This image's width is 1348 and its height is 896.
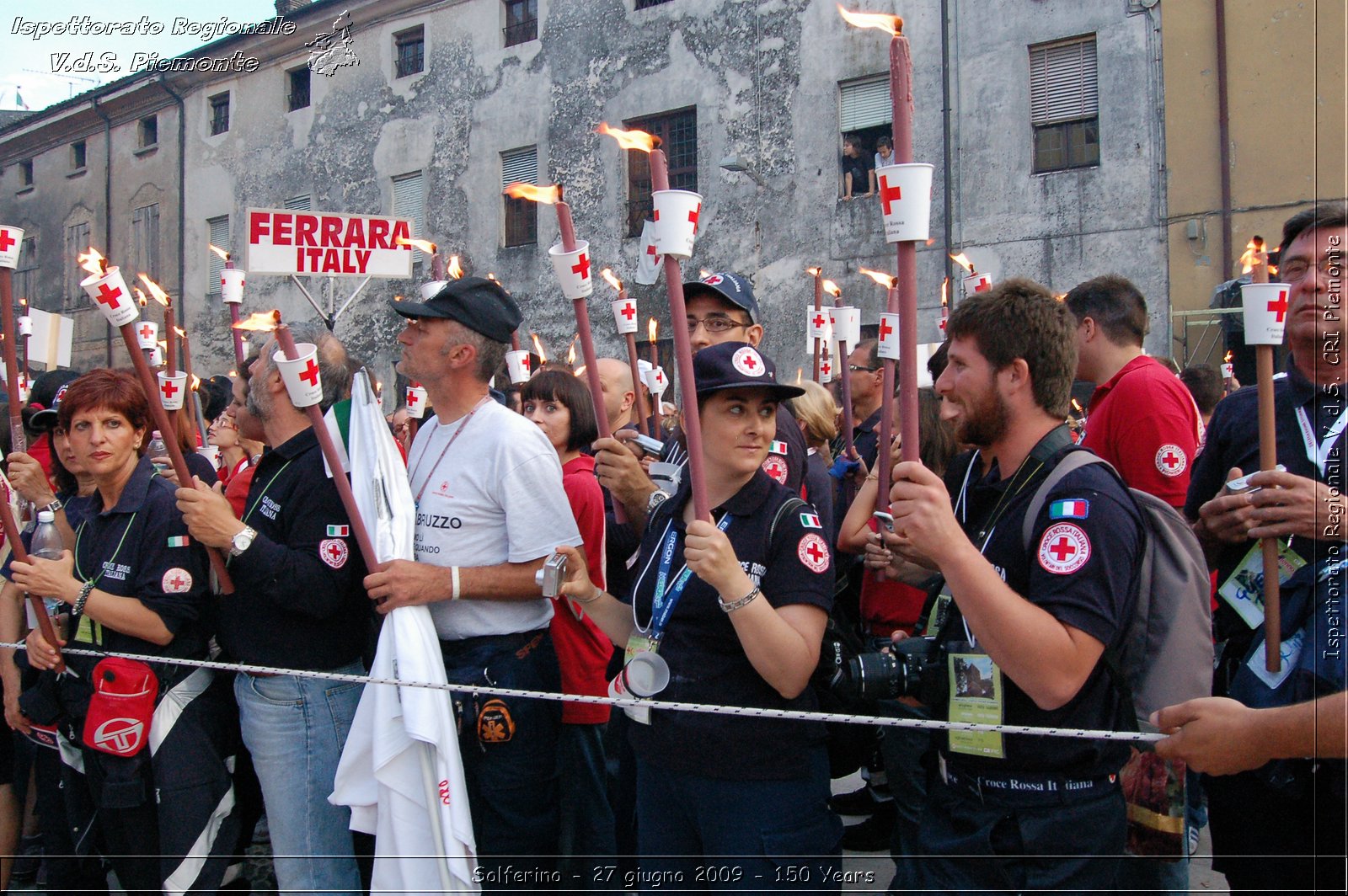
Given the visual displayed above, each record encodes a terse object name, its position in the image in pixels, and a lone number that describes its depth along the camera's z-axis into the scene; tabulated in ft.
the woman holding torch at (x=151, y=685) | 11.07
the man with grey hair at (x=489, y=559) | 10.56
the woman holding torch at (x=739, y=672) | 8.32
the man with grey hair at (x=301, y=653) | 10.72
